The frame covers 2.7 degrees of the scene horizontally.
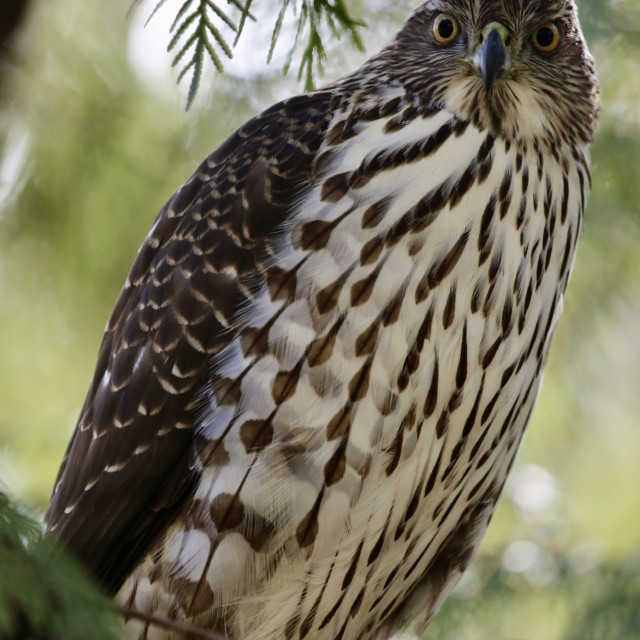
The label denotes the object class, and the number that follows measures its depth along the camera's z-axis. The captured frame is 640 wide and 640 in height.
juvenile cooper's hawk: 3.83
